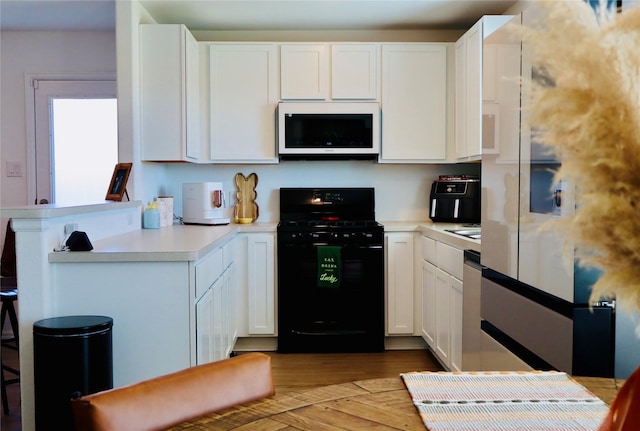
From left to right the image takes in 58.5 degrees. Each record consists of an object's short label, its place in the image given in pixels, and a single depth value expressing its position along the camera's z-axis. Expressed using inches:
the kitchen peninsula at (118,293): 91.0
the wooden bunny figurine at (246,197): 178.4
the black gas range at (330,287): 157.9
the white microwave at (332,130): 164.7
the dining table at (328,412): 34.0
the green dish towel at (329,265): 156.9
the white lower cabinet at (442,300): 125.0
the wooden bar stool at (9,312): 114.9
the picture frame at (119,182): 128.7
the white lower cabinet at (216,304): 101.7
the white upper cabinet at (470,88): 140.5
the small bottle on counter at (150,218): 148.3
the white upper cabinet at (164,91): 150.9
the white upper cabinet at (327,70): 165.0
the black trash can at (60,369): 82.8
